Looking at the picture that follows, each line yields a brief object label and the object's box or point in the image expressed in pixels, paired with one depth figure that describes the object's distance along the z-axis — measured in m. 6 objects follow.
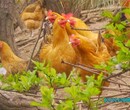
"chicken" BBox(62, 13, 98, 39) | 7.05
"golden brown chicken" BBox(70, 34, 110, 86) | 6.34
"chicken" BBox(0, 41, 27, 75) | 8.40
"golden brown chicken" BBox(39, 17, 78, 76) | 7.00
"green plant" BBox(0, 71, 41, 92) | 4.04
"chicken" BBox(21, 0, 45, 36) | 14.33
